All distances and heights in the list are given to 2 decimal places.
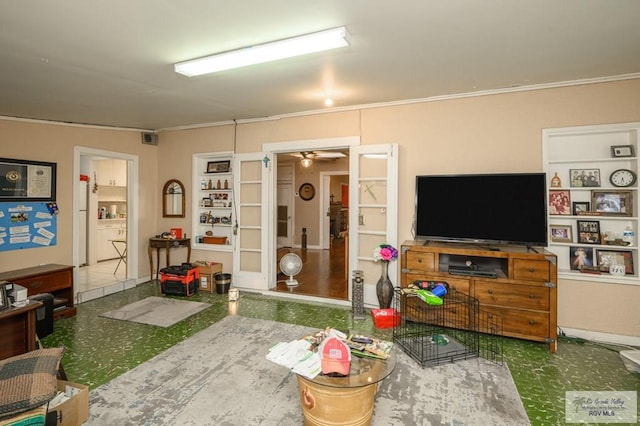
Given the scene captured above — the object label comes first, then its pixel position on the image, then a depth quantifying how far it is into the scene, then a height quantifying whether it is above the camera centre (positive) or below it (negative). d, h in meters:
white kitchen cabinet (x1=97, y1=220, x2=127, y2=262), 7.12 -0.51
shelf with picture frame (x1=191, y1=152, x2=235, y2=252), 5.43 +0.20
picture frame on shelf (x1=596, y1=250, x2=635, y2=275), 3.28 -0.45
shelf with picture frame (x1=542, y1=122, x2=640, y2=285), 3.25 +0.16
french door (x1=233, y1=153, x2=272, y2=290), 4.95 -0.10
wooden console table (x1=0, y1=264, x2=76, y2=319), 3.62 -0.81
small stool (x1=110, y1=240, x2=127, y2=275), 6.90 -0.77
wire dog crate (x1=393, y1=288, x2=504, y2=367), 2.94 -1.22
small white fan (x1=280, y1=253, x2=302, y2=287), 5.09 -0.79
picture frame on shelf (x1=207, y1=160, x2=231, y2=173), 5.41 +0.80
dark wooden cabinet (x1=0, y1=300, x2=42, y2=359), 2.69 -1.01
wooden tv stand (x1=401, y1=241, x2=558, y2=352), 3.05 -0.67
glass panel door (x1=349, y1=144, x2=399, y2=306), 4.12 +0.06
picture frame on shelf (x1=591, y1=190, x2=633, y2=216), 3.29 +0.14
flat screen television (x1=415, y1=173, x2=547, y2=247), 3.27 +0.07
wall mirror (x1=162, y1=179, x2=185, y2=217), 5.64 +0.25
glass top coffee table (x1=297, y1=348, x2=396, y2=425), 1.83 -1.05
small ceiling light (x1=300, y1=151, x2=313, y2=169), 7.85 +1.39
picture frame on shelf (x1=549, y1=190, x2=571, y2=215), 3.48 +0.14
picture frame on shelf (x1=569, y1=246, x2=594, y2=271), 3.43 -0.45
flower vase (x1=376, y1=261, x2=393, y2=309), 3.89 -0.90
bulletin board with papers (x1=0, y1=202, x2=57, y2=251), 3.92 -0.16
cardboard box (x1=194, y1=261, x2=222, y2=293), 5.00 -0.98
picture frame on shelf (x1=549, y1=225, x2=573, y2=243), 3.49 -0.20
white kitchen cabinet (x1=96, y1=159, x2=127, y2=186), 7.37 +0.95
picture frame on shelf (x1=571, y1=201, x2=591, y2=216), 3.41 +0.09
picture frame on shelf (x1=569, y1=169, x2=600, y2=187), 3.39 +0.40
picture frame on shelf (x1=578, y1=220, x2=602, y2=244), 3.37 -0.17
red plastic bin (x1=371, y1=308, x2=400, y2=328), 3.60 -1.16
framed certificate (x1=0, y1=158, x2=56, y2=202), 3.93 +0.41
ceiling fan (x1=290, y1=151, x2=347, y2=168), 7.31 +1.40
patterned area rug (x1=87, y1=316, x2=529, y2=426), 2.11 -1.31
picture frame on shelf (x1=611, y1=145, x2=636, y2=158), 3.23 +0.65
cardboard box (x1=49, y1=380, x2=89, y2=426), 1.84 -1.12
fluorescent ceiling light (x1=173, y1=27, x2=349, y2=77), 2.33 +1.27
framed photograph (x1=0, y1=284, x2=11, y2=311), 2.66 -0.71
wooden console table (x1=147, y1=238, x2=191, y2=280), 5.36 -0.52
